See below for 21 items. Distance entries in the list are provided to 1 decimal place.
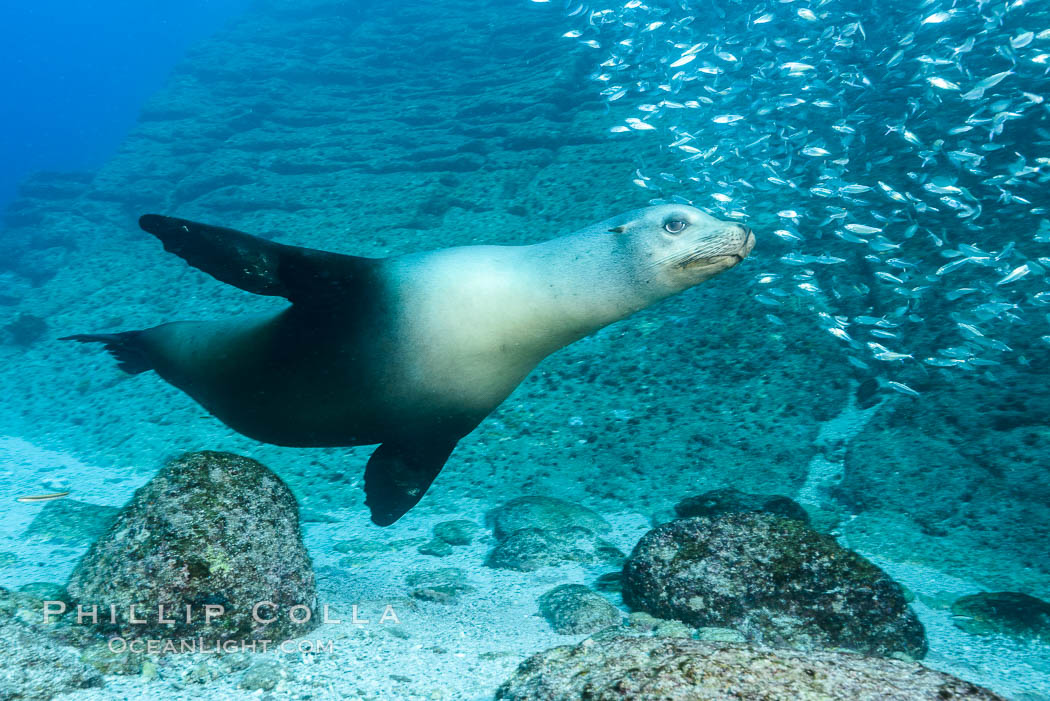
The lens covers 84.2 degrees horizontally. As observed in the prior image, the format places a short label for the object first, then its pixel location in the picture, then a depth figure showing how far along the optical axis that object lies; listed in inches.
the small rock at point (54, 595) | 80.0
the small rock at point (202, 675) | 69.6
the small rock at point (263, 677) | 67.8
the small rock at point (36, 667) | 60.2
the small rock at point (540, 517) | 162.1
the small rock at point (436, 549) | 155.9
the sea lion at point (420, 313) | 100.0
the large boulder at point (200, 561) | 76.8
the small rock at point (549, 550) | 144.5
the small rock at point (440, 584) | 119.2
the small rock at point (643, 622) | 101.7
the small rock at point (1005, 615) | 104.6
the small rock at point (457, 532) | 162.9
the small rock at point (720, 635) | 93.7
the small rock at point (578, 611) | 104.7
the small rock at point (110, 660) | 68.9
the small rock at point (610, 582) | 126.3
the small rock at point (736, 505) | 151.2
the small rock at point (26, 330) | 372.5
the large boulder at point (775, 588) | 99.3
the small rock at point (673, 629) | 99.2
